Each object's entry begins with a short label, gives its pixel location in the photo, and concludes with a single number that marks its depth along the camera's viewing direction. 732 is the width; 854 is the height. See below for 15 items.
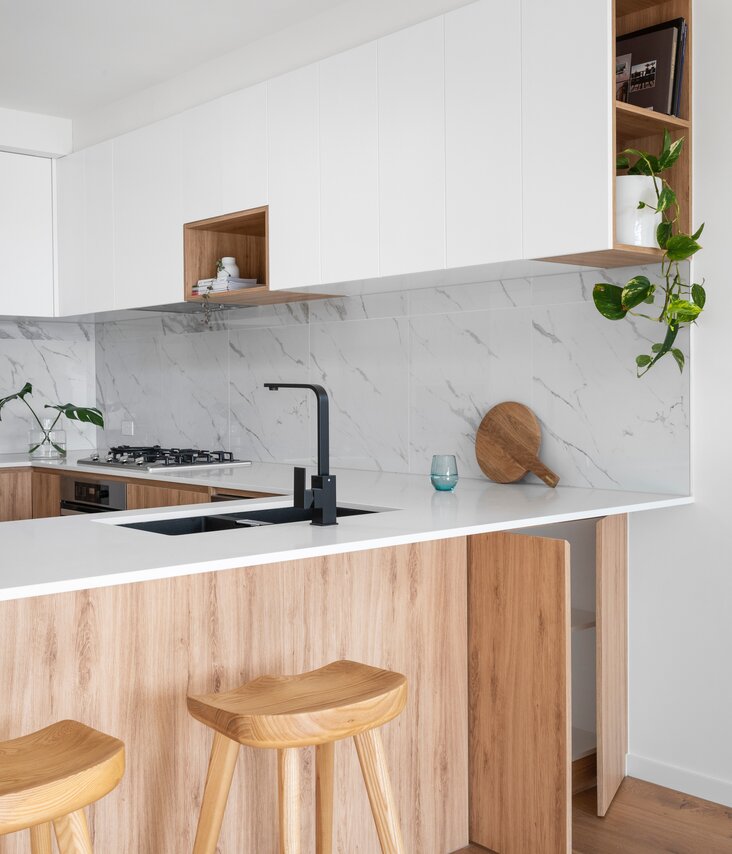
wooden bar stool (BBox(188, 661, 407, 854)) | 1.70
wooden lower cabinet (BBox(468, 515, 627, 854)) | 2.42
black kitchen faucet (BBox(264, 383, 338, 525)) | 2.37
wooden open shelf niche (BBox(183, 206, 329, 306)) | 3.78
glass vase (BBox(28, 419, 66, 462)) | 4.85
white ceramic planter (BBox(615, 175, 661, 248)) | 2.64
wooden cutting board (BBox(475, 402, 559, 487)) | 3.25
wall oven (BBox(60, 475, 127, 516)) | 4.09
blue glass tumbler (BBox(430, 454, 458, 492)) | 3.09
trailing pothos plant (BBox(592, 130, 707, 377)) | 2.65
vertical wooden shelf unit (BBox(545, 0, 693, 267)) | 2.73
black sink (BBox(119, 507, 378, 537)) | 2.61
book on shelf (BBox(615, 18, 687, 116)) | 2.76
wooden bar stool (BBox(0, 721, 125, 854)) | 1.39
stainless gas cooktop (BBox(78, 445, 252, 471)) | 4.15
